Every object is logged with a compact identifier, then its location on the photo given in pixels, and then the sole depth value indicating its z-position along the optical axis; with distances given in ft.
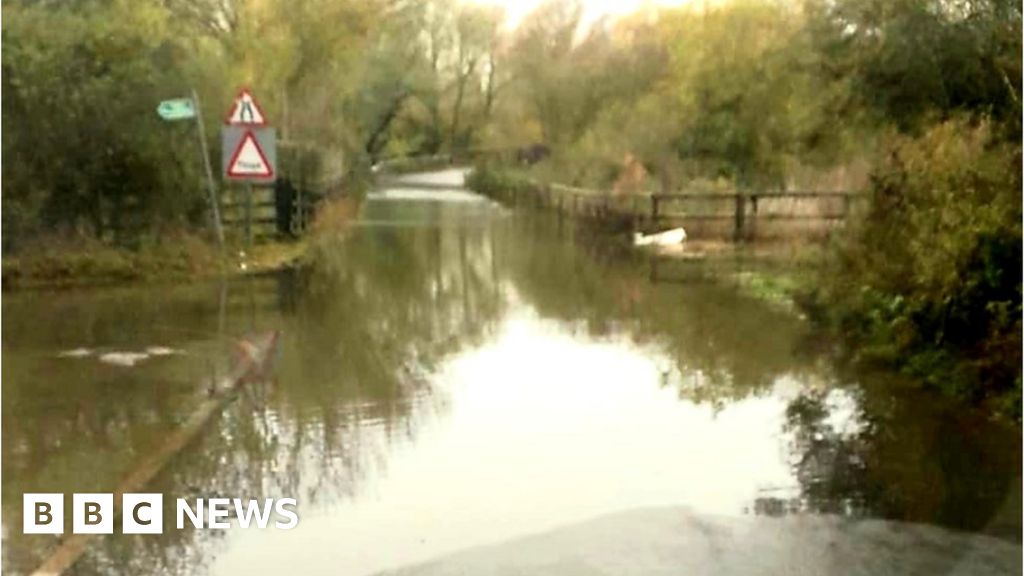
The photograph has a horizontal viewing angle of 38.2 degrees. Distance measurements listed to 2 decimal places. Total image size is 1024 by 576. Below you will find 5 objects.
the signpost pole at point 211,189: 52.01
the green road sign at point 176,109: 48.55
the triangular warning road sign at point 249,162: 51.33
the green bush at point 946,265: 28.91
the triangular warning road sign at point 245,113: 45.91
